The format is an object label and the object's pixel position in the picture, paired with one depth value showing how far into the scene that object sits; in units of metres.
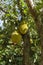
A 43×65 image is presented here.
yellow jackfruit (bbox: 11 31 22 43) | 3.29
